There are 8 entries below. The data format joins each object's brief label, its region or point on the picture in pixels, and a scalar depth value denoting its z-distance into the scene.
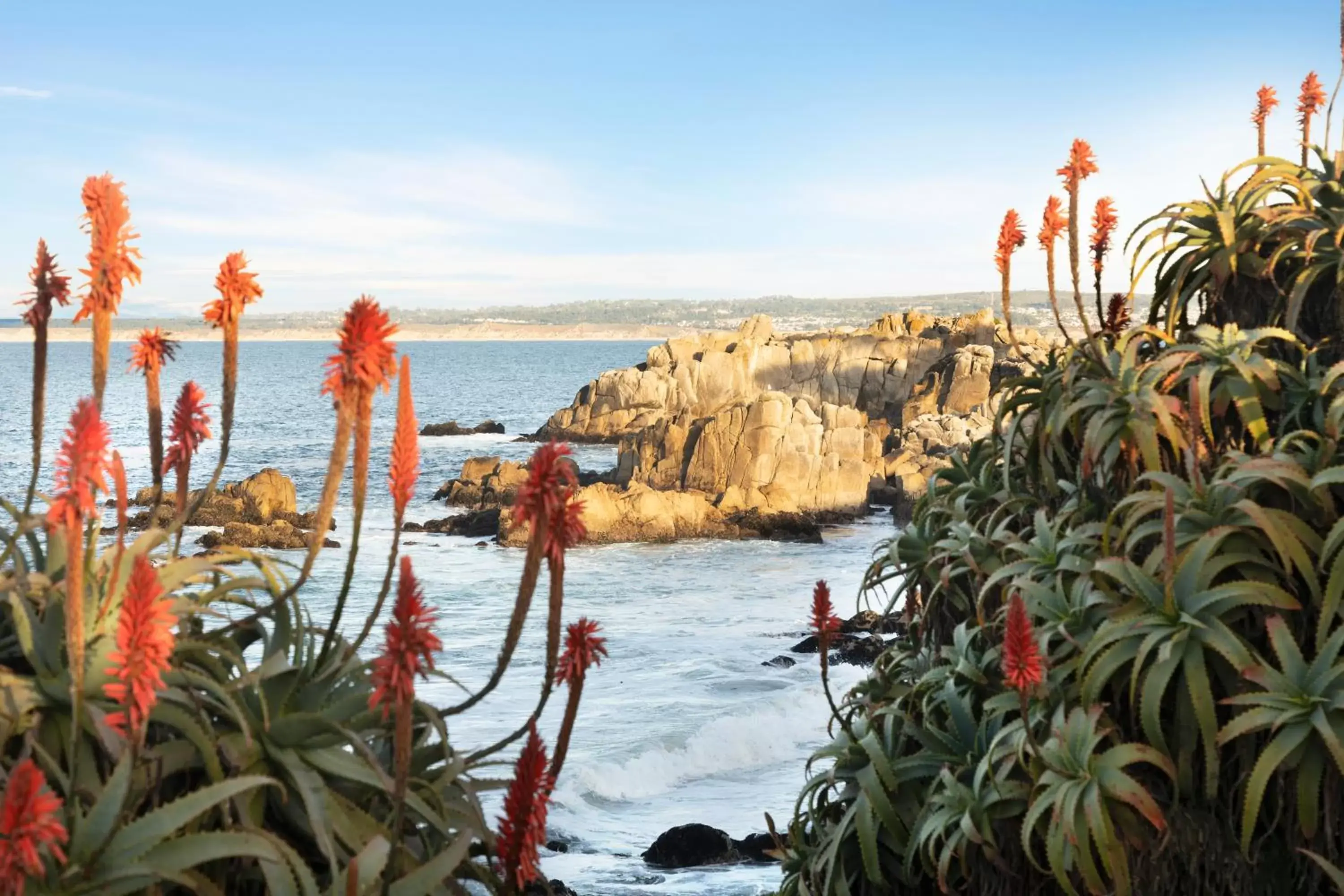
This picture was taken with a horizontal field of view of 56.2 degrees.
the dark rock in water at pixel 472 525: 39.62
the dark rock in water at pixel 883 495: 43.34
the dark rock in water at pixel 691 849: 12.79
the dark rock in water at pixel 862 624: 21.58
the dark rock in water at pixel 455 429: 86.38
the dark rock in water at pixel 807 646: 24.66
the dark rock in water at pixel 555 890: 10.55
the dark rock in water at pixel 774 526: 38.50
